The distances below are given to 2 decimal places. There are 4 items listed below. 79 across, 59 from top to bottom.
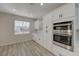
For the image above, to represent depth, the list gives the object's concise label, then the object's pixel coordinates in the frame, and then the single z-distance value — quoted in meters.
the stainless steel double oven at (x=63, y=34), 1.54
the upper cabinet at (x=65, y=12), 1.48
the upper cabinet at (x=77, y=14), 1.42
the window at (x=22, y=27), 4.23
